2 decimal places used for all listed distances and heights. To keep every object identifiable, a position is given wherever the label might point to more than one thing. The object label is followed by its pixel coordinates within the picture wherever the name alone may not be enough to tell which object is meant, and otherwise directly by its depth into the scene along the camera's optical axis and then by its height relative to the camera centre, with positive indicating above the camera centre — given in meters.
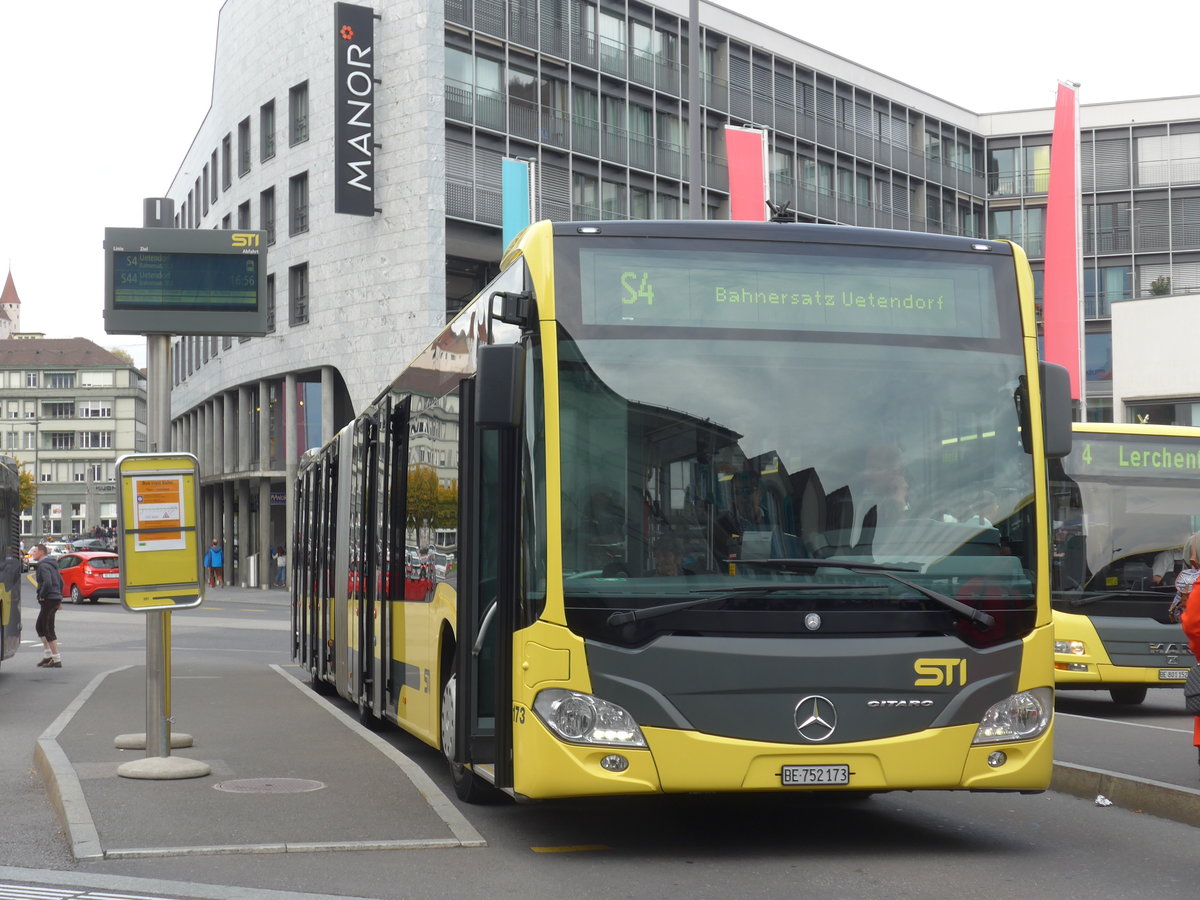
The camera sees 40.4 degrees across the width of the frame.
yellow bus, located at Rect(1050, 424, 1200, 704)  16.41 -0.52
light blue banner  37.00 +7.28
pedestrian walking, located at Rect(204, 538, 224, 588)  57.84 -1.87
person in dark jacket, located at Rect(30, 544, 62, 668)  23.86 -1.32
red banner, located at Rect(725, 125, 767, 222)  27.09 +5.64
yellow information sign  10.92 -0.11
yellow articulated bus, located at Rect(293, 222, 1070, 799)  7.50 -0.03
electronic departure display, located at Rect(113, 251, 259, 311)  12.88 +1.86
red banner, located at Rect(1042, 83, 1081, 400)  32.06 +5.27
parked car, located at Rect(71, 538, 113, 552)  81.97 -1.58
